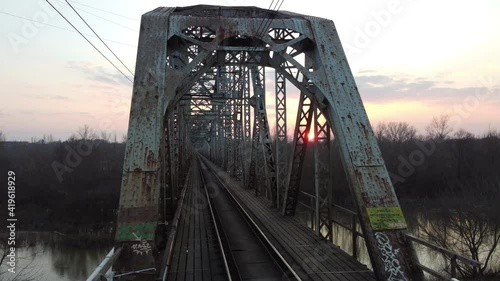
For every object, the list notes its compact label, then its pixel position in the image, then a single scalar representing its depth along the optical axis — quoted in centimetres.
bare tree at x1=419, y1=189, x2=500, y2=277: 1917
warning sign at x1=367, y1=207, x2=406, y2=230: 577
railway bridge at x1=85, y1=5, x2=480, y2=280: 566
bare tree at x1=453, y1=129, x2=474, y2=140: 5190
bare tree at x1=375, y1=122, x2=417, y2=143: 5410
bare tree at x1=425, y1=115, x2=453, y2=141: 5079
